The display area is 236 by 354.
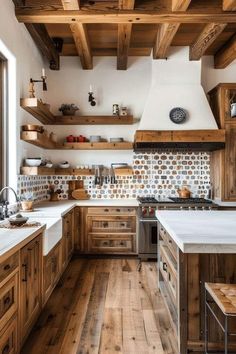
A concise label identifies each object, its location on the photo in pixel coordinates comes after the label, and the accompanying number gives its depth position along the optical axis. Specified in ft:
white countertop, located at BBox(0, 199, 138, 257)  6.56
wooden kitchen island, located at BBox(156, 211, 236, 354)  6.33
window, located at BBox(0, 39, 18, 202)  11.01
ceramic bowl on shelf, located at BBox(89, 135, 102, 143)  15.79
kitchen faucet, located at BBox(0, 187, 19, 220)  9.14
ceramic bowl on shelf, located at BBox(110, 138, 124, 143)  15.78
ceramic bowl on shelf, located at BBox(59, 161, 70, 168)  15.92
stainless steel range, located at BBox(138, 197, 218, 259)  13.88
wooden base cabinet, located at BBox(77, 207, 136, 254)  14.32
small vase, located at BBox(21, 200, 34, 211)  11.33
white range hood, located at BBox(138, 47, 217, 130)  14.80
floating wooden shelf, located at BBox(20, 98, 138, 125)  15.64
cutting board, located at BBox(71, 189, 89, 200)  16.17
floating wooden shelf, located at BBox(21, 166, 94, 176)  15.93
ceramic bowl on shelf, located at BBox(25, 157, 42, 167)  12.00
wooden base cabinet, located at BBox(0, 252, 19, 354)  5.54
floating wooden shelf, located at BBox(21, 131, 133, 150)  15.53
